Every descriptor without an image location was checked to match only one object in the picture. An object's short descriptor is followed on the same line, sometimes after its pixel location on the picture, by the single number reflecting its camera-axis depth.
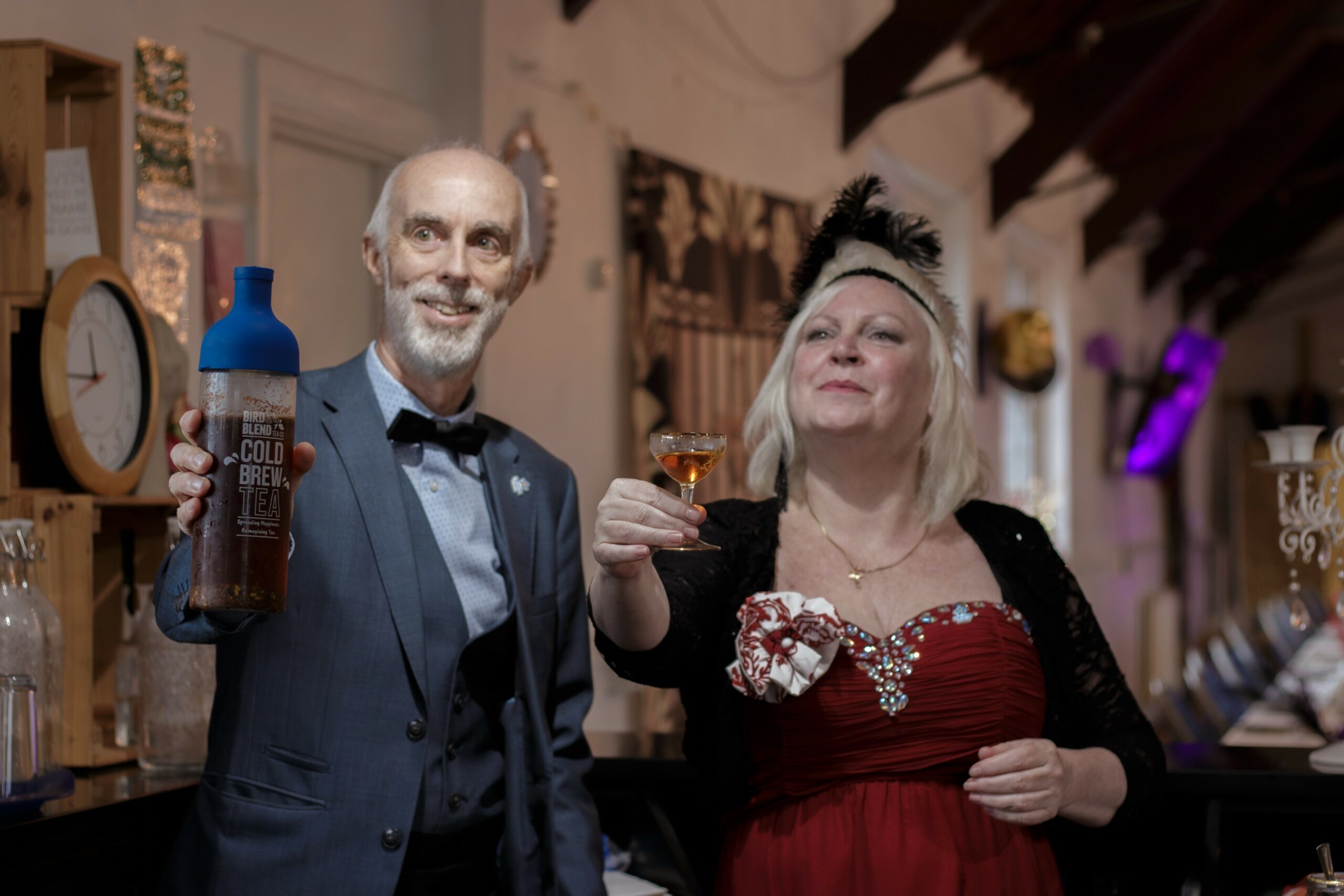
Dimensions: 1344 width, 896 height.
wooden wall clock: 2.36
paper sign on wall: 2.51
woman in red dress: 2.07
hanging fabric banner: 4.98
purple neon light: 11.86
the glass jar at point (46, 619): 2.02
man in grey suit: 1.87
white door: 3.72
